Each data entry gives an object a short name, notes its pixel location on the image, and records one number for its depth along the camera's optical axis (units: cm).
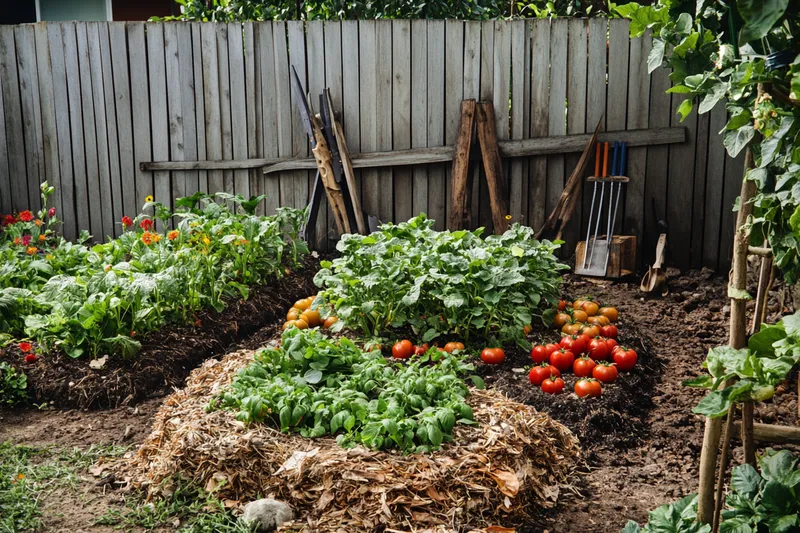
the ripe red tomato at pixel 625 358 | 433
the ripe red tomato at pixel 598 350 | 438
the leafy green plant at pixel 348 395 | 324
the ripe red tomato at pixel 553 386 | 408
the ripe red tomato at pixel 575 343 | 442
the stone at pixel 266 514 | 302
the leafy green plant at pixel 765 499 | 200
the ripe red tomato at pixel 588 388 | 401
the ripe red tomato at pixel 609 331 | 470
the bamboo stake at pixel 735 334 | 219
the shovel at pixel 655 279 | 605
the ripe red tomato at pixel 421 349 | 441
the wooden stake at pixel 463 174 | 661
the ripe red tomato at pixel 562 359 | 432
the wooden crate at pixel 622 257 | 629
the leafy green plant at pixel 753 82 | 182
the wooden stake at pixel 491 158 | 659
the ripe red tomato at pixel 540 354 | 445
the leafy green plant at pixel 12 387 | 442
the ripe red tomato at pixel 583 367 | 422
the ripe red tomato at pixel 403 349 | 445
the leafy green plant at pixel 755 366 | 178
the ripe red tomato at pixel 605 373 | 414
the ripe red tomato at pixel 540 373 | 420
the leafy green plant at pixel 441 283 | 459
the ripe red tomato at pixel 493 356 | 446
